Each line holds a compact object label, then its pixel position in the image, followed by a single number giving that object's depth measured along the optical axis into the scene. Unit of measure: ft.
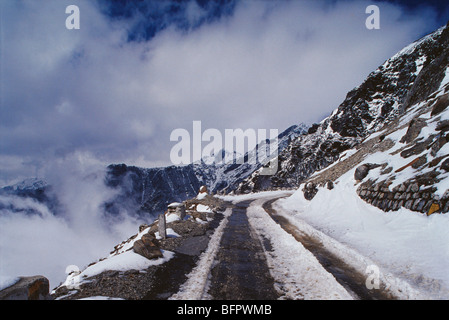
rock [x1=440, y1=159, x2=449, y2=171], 27.99
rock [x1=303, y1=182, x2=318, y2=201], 70.44
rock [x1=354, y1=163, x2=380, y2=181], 47.91
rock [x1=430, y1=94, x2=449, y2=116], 43.93
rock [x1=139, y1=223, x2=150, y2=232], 61.40
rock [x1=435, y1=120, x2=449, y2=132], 35.70
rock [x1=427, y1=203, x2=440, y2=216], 25.54
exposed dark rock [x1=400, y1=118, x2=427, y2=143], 44.38
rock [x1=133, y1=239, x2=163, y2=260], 24.79
